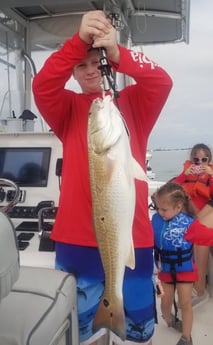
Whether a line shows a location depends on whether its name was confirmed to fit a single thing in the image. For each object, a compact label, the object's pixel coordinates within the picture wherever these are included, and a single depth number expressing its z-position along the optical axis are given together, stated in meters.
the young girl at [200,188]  3.40
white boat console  2.98
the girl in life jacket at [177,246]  2.73
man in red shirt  1.66
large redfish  1.26
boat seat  1.09
